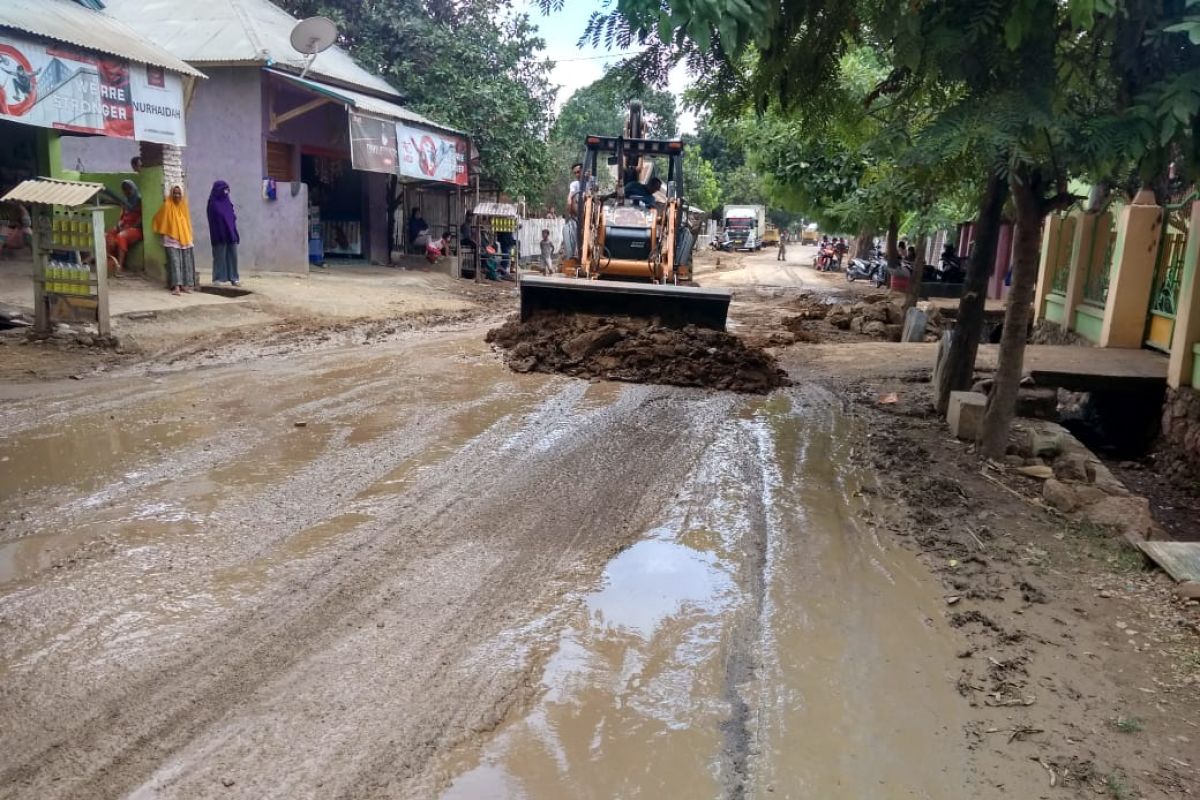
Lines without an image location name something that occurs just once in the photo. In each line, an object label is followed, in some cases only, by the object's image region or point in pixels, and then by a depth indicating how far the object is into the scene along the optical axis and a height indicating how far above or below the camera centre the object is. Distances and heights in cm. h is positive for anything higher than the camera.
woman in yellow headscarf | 1413 -33
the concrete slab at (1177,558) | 504 -170
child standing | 2638 -67
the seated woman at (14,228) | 1510 -32
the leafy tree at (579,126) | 4147 +633
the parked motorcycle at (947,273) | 2375 -66
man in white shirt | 1349 +56
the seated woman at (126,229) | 1489 -26
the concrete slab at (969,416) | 803 -146
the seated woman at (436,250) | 2392 -62
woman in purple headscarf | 1491 -28
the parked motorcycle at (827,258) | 4406 -76
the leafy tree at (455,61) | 2369 +429
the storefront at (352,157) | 1906 +149
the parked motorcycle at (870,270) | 3145 -94
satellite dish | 1766 +355
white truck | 5547 +84
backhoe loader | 1316 +14
